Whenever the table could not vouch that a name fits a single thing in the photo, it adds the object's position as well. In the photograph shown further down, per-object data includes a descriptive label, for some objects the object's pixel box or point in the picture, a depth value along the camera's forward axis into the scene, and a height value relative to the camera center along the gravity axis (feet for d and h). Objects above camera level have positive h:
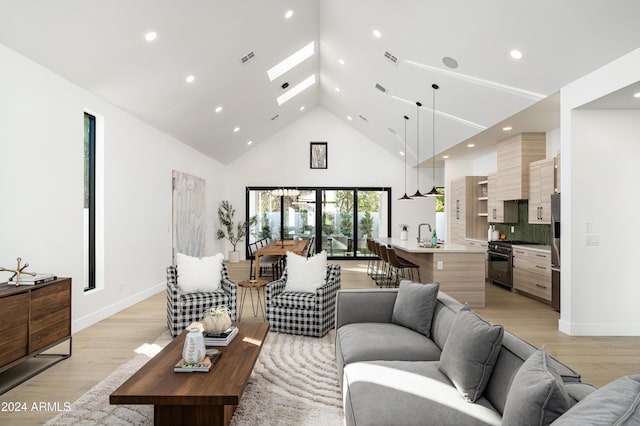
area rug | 7.93 -4.29
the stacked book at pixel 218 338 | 8.84 -2.92
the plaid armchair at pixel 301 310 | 13.29 -3.39
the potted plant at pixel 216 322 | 8.86 -2.52
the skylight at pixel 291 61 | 22.82 +9.55
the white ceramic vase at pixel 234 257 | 35.14 -3.90
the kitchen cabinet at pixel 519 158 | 21.39 +3.24
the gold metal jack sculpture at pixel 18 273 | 10.04 -1.54
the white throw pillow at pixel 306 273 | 13.99 -2.17
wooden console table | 9.17 -2.81
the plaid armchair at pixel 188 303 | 13.12 -3.11
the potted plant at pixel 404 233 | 25.24 -1.24
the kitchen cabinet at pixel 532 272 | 18.43 -3.04
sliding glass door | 36.68 -0.10
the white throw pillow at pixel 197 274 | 13.84 -2.18
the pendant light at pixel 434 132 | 18.93 +5.38
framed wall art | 36.50 +5.80
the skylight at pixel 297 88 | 28.01 +9.58
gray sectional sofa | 4.05 -2.76
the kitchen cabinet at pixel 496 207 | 24.11 +0.46
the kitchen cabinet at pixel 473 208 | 28.12 +0.47
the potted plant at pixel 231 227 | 35.06 -1.13
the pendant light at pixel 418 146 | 22.06 +5.30
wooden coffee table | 6.33 -3.05
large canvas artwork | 24.08 +0.09
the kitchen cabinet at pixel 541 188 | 19.26 +1.37
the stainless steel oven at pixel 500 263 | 22.08 -3.04
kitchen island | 18.20 -2.80
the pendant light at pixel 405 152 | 25.47 +5.44
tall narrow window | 15.52 +0.58
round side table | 14.29 -4.16
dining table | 20.91 -2.00
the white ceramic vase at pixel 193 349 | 7.41 -2.64
